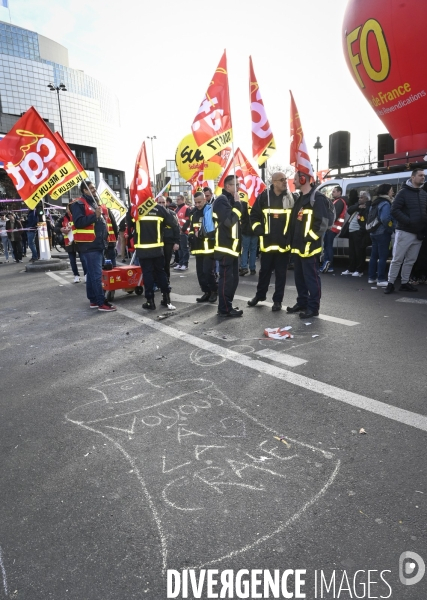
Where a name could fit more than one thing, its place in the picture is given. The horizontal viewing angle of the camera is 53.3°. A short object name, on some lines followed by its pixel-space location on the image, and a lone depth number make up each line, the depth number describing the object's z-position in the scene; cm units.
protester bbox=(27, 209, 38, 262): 1612
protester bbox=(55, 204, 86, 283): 1060
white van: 976
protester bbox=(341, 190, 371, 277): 1009
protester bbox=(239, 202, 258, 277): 1098
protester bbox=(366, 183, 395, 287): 873
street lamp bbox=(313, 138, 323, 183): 2380
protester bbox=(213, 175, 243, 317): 666
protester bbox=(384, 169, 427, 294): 771
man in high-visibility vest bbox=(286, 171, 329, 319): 636
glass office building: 7194
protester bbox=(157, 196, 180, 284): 800
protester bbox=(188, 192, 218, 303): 798
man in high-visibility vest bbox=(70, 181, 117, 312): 729
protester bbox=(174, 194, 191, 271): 1300
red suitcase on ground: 834
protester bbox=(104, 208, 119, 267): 1057
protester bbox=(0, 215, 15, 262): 1692
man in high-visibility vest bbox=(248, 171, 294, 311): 688
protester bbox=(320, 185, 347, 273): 1059
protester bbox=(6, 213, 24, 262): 1672
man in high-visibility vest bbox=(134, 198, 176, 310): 725
